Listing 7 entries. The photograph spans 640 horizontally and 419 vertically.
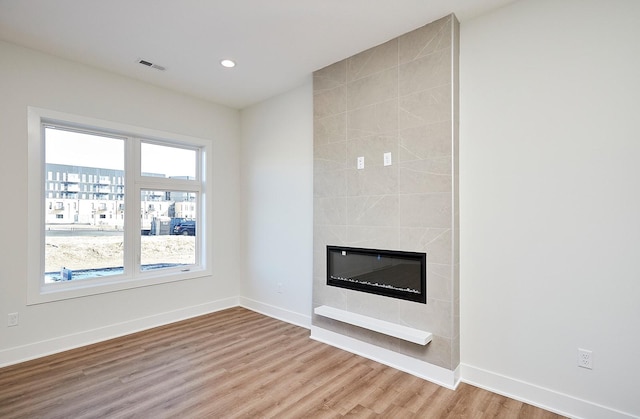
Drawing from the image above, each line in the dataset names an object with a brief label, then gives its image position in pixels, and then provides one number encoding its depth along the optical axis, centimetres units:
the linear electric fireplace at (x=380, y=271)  262
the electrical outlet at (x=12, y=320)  279
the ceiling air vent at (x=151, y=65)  317
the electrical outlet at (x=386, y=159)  279
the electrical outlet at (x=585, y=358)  199
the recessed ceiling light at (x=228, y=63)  317
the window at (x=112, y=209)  309
